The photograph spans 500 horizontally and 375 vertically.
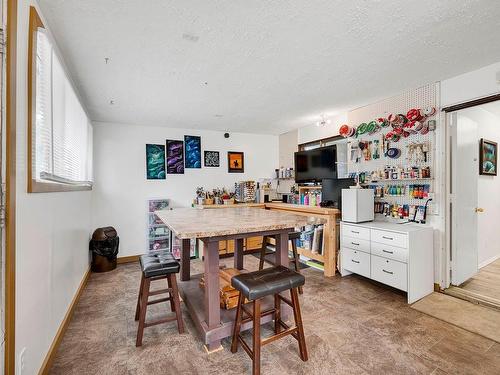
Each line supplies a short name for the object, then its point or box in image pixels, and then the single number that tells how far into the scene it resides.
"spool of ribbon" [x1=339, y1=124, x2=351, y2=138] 3.77
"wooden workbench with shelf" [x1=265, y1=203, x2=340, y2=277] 3.46
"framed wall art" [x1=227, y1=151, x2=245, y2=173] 5.24
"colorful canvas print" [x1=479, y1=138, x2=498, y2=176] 3.50
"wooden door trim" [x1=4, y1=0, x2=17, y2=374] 1.14
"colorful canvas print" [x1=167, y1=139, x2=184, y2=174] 4.67
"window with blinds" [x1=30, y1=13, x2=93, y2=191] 1.50
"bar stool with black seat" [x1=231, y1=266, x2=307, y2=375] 1.59
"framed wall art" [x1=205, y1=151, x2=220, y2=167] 5.01
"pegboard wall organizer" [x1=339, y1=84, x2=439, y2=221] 2.94
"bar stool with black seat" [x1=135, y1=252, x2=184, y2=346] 1.98
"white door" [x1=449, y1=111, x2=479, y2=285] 2.88
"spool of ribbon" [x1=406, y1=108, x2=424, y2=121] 2.94
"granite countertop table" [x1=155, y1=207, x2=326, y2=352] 1.73
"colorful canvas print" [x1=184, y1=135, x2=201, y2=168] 4.83
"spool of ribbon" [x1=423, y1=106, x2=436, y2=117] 2.87
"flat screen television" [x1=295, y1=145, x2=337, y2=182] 4.14
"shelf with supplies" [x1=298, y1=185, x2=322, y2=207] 4.24
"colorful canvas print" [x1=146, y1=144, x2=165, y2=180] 4.52
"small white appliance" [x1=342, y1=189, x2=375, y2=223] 3.20
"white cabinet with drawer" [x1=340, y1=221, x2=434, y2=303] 2.65
